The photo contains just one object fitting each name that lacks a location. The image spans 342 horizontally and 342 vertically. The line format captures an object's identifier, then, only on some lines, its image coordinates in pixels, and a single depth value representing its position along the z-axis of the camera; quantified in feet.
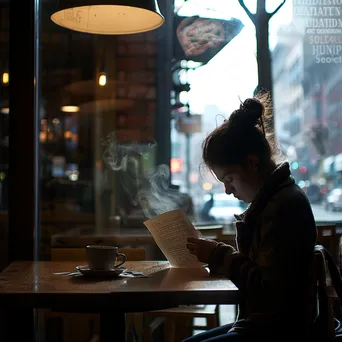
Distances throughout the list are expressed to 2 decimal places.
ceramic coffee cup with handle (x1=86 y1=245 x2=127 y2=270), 6.52
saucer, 6.46
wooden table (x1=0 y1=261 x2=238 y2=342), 5.47
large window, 12.06
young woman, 5.77
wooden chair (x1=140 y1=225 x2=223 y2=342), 10.47
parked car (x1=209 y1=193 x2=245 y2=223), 16.85
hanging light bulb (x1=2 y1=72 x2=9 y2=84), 10.56
